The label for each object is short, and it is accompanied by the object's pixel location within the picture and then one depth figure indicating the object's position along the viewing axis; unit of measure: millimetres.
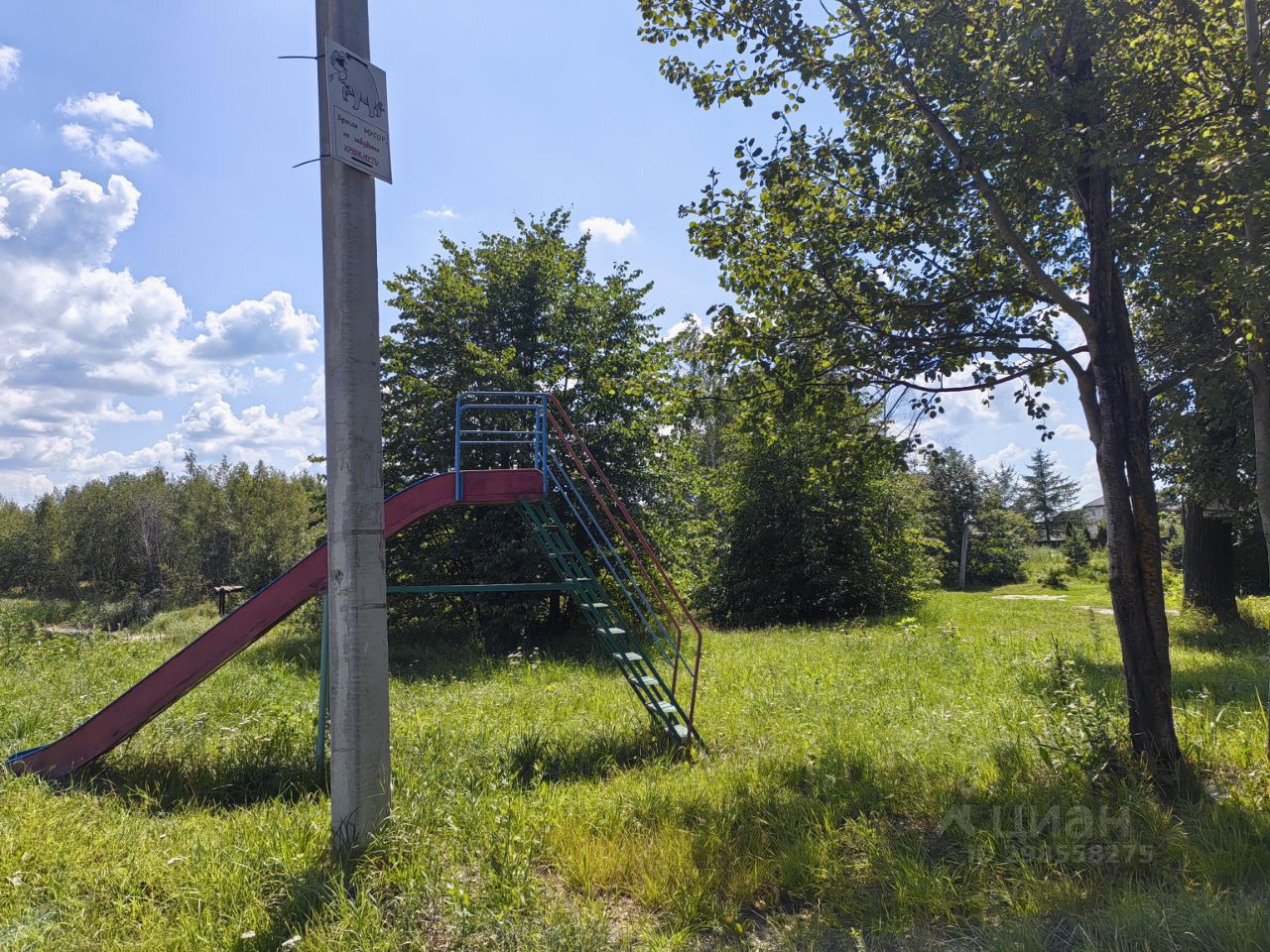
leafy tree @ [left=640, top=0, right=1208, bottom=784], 4961
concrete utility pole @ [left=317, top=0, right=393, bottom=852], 3799
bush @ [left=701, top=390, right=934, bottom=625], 19078
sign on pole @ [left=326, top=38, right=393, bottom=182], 3873
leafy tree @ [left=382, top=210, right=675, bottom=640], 13430
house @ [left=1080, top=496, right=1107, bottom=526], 65500
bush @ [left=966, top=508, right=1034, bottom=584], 34844
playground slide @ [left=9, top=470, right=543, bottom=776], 5461
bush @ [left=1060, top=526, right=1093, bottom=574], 35625
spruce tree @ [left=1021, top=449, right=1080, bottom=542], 62250
